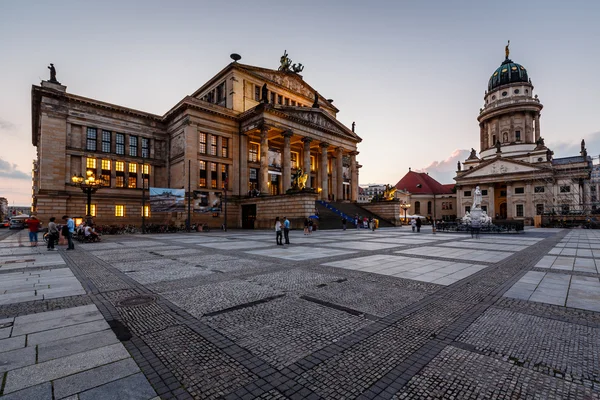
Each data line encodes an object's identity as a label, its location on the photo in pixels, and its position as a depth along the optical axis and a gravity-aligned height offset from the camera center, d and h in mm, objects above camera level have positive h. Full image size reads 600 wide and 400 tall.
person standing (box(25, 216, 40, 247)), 16728 -1080
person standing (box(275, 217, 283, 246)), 16841 -1330
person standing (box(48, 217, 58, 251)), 14998 -1263
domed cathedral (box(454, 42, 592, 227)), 59906 +9062
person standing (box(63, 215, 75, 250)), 15305 -1115
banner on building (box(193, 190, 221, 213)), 36312 +916
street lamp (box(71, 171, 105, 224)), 22328 +2033
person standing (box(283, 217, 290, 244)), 17091 -1168
